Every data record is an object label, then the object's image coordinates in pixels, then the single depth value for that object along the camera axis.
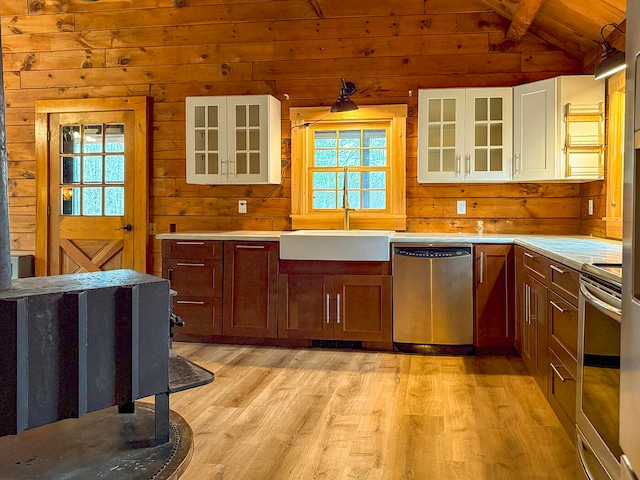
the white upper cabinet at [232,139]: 4.75
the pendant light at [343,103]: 4.50
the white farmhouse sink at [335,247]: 4.21
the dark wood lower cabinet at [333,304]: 4.30
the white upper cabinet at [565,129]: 4.03
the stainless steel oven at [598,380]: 1.73
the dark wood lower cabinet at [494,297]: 4.13
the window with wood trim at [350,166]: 4.82
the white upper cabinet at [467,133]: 4.46
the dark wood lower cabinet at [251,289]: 4.44
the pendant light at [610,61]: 3.04
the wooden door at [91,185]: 5.26
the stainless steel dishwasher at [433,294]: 4.16
